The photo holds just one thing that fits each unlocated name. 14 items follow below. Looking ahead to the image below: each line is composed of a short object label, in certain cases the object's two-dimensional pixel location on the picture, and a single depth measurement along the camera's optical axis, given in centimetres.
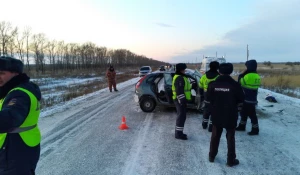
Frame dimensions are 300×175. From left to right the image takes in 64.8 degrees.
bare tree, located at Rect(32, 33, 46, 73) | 5889
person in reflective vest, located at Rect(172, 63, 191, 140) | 581
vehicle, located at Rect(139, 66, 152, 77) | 3272
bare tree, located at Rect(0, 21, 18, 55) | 4477
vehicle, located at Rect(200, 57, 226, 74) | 2005
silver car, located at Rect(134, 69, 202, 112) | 879
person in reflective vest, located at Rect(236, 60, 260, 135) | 621
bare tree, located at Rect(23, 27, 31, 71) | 5714
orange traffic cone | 689
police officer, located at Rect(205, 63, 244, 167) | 431
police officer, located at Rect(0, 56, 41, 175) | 205
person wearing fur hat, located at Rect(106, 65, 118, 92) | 1588
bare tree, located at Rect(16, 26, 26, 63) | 5312
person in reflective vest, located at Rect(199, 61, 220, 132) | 648
